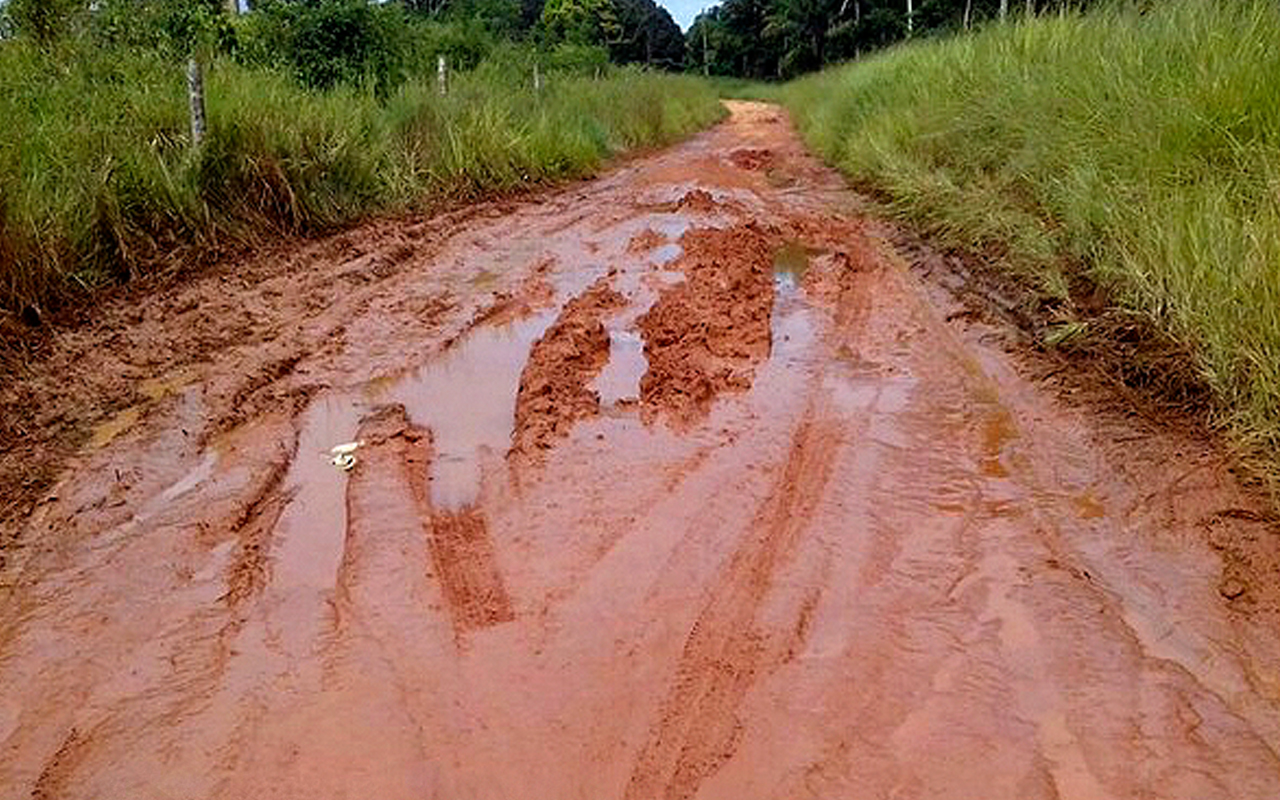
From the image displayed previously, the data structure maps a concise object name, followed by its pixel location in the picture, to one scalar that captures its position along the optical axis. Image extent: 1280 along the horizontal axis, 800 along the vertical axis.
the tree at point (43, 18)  7.98
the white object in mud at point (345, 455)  3.76
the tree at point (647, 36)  45.66
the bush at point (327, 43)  10.89
